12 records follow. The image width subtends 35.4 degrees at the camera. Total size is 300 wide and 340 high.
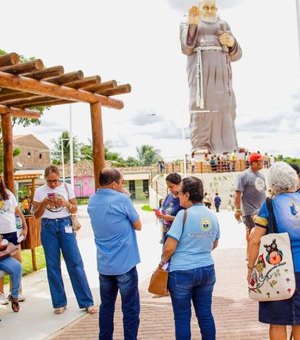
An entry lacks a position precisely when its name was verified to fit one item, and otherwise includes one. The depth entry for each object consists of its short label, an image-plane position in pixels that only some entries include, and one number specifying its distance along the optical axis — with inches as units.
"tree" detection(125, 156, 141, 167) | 2772.1
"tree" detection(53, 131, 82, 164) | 2275.3
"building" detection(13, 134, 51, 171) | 2177.7
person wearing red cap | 263.4
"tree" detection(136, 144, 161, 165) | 2812.5
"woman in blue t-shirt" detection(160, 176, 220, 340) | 132.1
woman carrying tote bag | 121.6
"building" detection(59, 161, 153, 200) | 2057.1
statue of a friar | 1160.8
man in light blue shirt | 149.1
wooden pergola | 195.3
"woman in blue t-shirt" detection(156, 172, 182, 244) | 194.4
